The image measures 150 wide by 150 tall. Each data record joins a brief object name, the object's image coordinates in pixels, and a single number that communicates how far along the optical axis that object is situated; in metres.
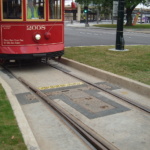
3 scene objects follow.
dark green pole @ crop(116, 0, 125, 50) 13.00
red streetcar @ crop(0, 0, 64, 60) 9.00
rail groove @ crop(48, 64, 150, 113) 5.80
